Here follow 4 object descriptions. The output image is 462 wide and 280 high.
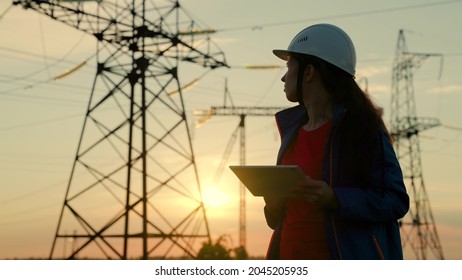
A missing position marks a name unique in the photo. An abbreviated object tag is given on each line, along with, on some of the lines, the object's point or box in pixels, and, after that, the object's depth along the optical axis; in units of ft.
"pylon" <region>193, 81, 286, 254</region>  108.27
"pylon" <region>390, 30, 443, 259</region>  125.49
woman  11.21
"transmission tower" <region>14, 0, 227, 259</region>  66.64
